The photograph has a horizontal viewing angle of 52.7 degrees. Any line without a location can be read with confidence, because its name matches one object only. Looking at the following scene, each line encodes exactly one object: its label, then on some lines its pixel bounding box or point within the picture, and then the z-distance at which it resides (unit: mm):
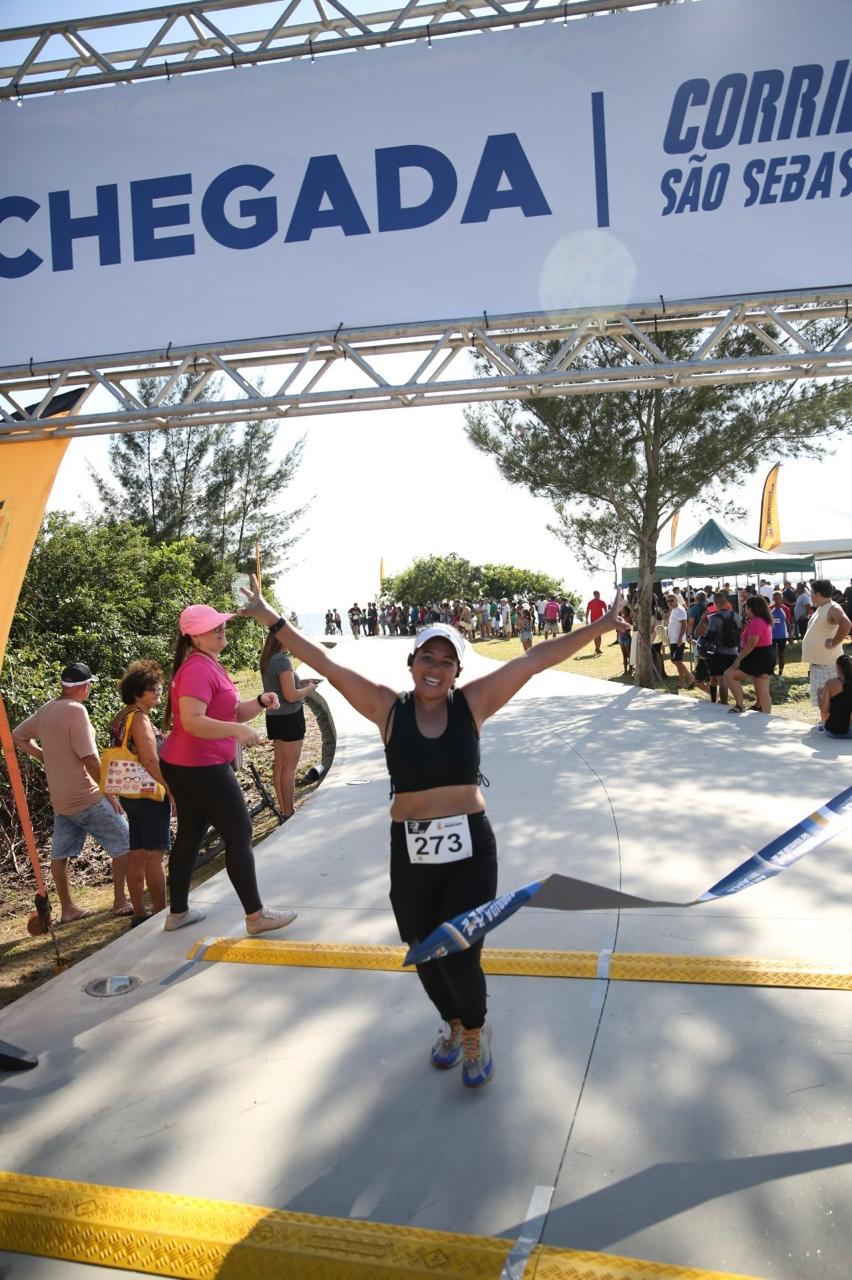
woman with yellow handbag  5430
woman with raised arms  3240
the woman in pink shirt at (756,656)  11227
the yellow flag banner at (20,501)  5688
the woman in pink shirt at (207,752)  4652
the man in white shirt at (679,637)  16406
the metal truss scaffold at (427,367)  6062
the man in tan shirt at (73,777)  5609
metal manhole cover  4387
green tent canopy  22281
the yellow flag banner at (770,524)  23594
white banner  5766
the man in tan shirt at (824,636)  9758
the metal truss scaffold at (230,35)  5992
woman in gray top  7145
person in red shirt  20312
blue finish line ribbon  2889
